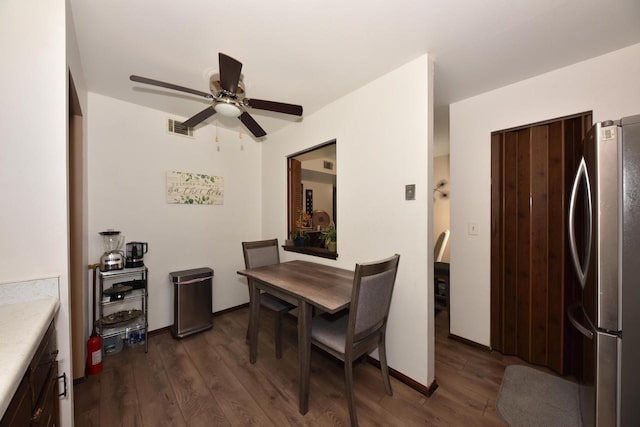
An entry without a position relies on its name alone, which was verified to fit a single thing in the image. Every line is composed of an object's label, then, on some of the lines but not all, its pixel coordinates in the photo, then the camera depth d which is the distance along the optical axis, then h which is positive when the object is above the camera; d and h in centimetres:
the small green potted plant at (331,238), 251 -29
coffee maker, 233 -43
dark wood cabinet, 66 -62
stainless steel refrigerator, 107 -29
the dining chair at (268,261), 215 -55
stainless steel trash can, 251 -100
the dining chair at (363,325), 138 -76
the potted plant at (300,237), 294 -32
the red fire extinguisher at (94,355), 193 -121
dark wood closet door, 192 -25
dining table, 154 -57
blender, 216 -38
